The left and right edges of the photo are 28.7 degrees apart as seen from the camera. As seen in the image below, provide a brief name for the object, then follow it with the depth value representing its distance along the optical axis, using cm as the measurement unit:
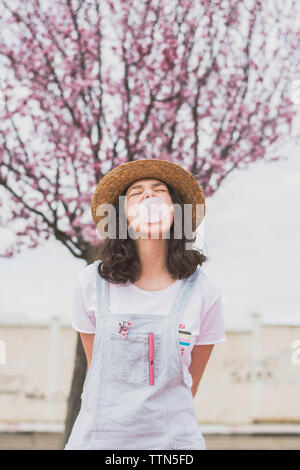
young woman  186
